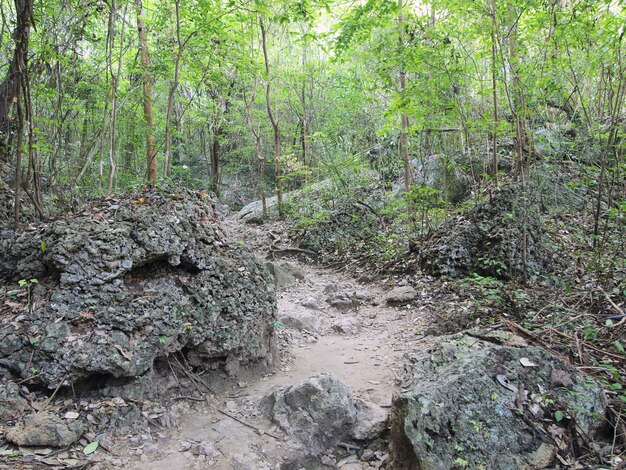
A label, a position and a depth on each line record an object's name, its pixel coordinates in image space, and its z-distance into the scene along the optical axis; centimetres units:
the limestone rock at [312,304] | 676
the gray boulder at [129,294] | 313
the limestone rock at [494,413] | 252
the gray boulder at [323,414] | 329
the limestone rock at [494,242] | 602
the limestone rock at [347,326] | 579
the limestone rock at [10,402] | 278
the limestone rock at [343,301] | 677
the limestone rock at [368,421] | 326
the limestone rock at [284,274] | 785
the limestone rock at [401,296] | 646
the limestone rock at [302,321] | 576
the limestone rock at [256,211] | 1404
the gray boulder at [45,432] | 263
